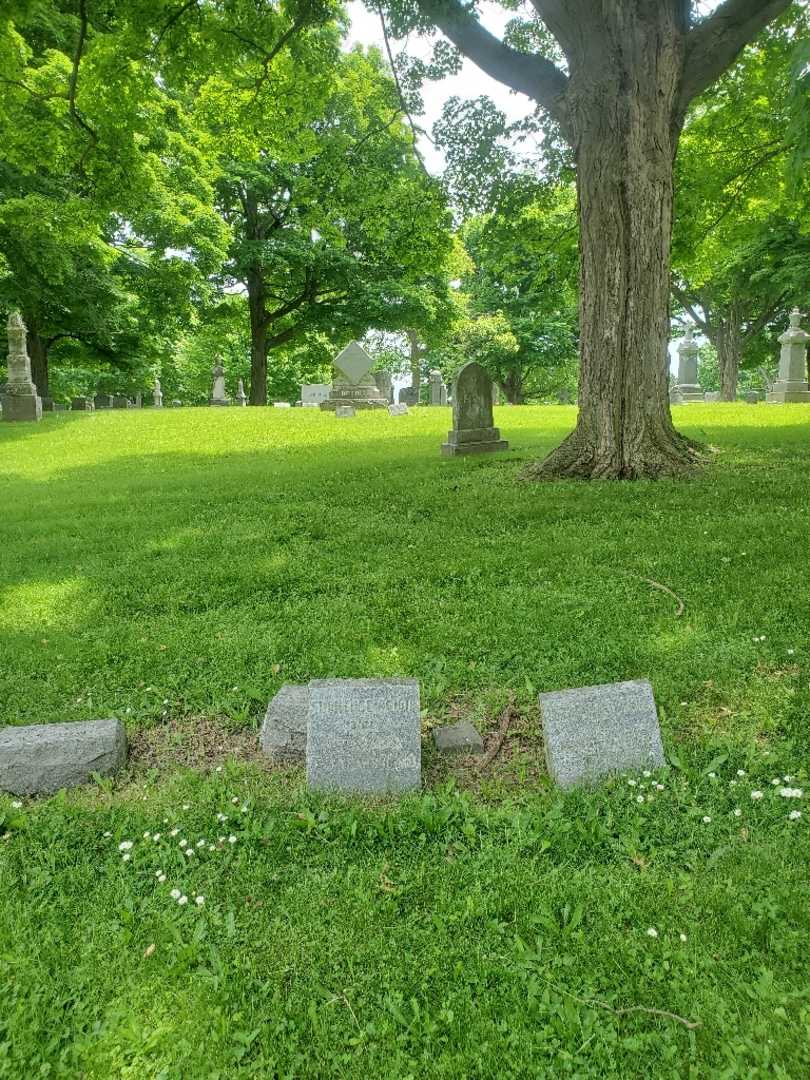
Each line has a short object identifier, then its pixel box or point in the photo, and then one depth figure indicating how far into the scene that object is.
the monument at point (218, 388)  33.16
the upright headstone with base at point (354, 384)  22.11
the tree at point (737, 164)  12.14
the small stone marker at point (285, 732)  3.41
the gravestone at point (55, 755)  3.23
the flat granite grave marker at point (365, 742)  3.08
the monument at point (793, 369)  20.94
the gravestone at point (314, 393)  33.91
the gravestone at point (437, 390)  31.12
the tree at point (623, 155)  7.65
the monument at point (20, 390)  19.61
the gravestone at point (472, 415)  11.50
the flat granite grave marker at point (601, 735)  3.07
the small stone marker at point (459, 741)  3.39
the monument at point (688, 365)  26.03
